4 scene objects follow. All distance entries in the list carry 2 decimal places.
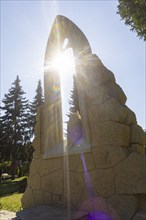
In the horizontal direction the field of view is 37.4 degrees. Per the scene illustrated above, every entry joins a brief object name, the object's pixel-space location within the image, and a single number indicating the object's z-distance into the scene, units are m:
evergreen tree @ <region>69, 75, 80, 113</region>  24.75
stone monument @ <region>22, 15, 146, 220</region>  3.33
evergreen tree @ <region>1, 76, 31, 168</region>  25.20
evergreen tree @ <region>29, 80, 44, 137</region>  28.61
